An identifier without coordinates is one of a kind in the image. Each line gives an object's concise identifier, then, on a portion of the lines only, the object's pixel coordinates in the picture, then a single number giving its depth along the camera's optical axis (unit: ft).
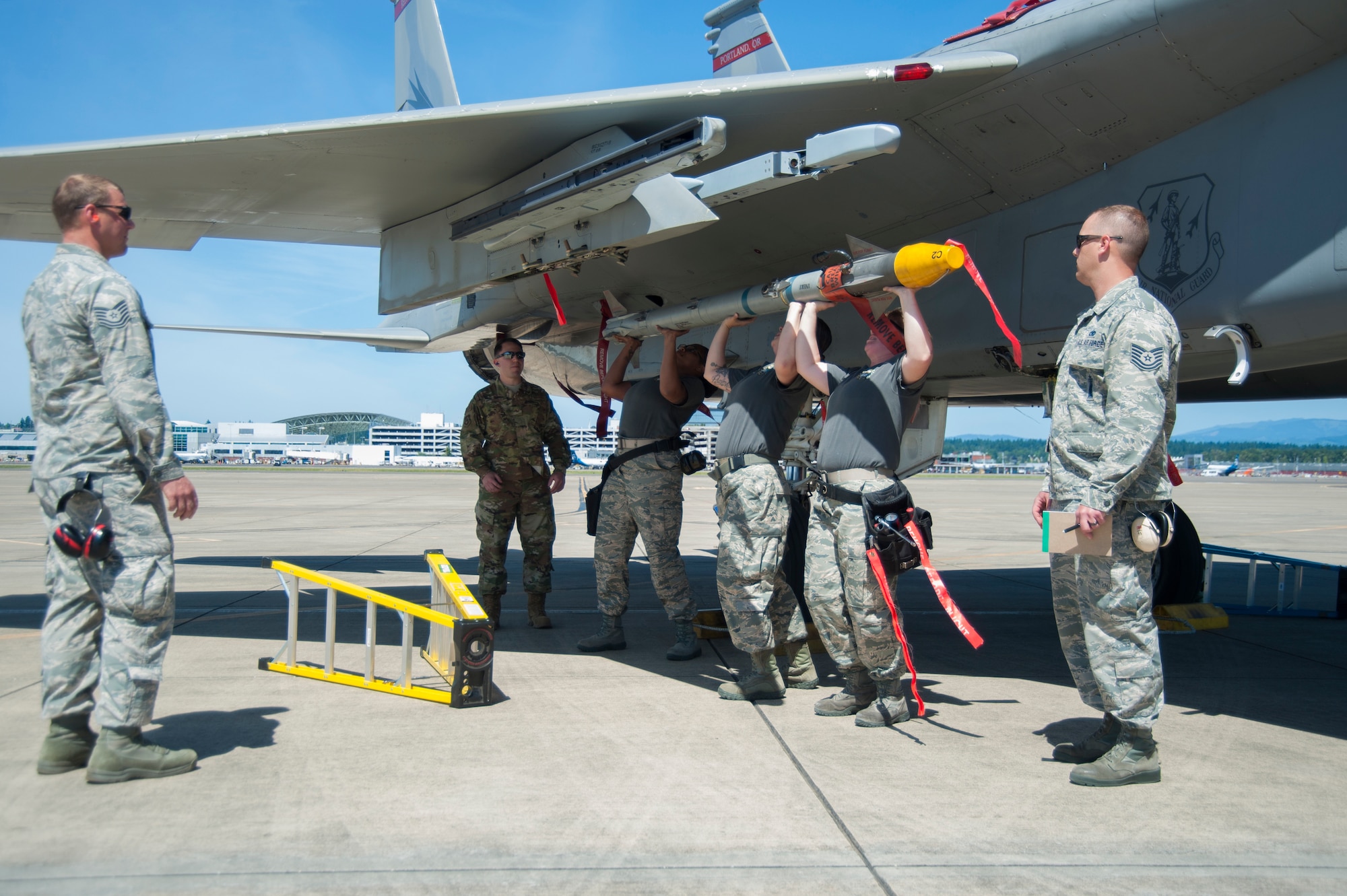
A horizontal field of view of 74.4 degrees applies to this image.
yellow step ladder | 13.46
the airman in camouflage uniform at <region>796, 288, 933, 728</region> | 12.70
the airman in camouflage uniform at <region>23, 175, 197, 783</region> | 9.84
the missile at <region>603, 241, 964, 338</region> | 11.82
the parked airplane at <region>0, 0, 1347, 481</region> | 11.87
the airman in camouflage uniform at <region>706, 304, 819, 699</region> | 14.01
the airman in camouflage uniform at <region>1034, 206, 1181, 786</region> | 10.06
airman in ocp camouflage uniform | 20.15
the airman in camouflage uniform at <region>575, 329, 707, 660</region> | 17.10
